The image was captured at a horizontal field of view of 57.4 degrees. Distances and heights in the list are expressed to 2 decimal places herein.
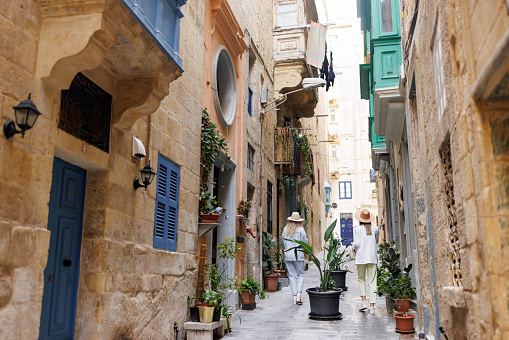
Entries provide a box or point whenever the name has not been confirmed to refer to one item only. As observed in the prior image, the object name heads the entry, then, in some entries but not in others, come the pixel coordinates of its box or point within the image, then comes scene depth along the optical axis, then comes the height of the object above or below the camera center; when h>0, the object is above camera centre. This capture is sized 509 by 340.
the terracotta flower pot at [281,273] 13.09 -0.29
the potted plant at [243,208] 10.40 +1.21
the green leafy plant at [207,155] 8.04 +1.88
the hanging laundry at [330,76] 19.57 +7.76
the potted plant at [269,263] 12.12 -0.01
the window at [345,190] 39.94 +6.25
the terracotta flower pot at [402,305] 7.06 -0.61
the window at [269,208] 13.65 +1.59
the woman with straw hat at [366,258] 8.73 +0.11
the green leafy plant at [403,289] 7.22 -0.38
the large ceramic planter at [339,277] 11.85 -0.34
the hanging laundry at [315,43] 14.98 +7.02
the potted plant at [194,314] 6.67 -0.74
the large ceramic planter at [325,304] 7.84 -0.69
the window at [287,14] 16.16 +8.52
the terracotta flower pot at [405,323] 6.70 -0.84
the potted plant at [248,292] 9.18 -0.58
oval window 10.21 +3.97
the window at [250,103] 11.86 +4.03
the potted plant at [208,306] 6.55 -0.62
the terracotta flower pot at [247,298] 9.25 -0.70
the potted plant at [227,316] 6.99 -0.80
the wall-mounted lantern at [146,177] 5.64 +1.01
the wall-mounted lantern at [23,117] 3.52 +1.07
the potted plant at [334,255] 8.23 +0.15
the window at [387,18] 9.48 +4.99
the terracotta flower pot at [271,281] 12.08 -0.47
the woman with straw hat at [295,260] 9.72 +0.06
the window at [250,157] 11.66 +2.63
